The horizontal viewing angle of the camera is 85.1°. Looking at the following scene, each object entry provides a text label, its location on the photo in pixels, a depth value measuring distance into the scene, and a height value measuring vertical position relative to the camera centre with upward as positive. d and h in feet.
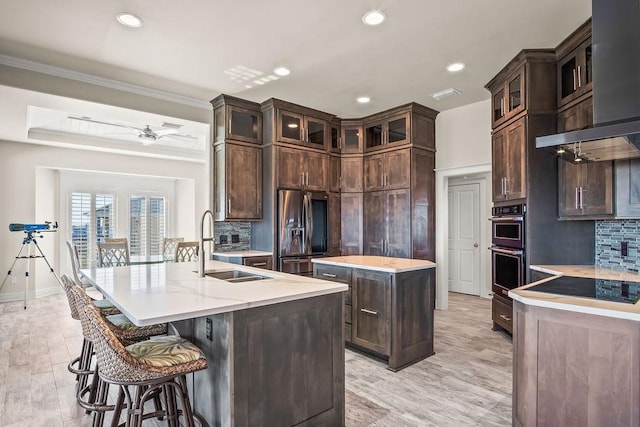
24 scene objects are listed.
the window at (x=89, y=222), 22.88 -0.23
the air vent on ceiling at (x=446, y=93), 14.60 +5.28
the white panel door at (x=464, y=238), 20.42 -1.29
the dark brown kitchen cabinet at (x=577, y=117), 9.77 +2.96
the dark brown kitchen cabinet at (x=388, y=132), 16.57 +4.28
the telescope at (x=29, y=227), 17.28 -0.42
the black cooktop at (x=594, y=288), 5.94 -1.38
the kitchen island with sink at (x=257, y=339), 5.55 -2.18
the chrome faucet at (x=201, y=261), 8.11 -1.01
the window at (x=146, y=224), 25.64 -0.45
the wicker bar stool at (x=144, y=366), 5.06 -2.22
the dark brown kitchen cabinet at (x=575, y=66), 9.80 +4.54
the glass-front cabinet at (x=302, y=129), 15.98 +4.24
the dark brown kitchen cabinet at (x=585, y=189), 9.53 +0.80
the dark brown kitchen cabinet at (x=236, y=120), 15.29 +4.43
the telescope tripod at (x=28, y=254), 18.20 -2.00
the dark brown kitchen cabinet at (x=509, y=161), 11.40 +1.95
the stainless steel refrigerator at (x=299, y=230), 15.62 -0.56
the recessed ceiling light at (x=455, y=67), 12.26 +5.38
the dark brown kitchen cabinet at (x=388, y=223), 16.26 -0.27
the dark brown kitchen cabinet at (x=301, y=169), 15.89 +2.31
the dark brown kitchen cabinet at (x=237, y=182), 15.29 +1.63
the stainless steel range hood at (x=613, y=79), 6.65 +2.73
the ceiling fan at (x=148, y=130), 16.35 +4.30
